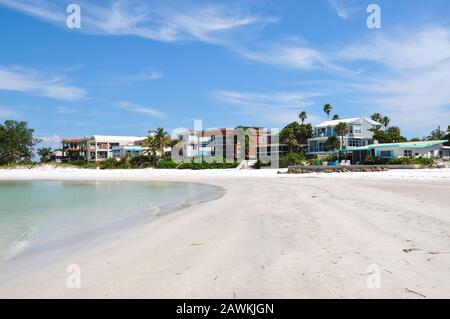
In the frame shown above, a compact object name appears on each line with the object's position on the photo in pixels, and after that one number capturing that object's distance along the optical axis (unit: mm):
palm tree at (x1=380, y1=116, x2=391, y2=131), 70562
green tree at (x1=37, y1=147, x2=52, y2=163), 99500
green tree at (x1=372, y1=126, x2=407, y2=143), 58750
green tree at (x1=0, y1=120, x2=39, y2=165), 89688
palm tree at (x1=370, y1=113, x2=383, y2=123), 71375
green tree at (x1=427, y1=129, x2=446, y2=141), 60991
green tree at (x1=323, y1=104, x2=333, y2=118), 74000
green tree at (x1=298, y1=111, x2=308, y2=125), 72312
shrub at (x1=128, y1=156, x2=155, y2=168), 63969
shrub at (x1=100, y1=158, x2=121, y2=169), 68438
